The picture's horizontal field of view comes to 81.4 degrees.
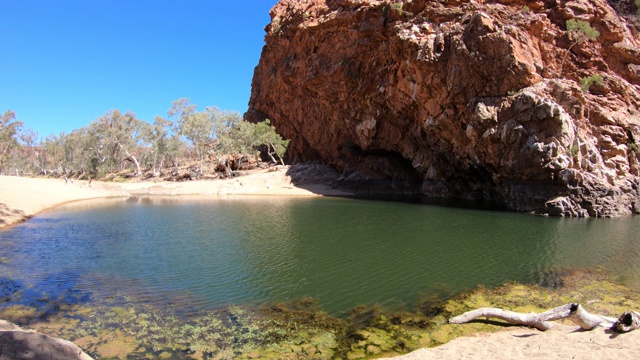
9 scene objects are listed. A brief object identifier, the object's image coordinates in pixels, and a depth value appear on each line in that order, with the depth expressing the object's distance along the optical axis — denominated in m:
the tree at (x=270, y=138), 63.00
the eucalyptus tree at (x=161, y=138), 72.19
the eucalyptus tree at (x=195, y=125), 64.69
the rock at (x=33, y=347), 4.67
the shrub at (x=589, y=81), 36.06
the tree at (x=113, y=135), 76.19
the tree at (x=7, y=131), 60.94
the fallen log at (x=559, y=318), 8.24
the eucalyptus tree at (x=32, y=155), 89.84
